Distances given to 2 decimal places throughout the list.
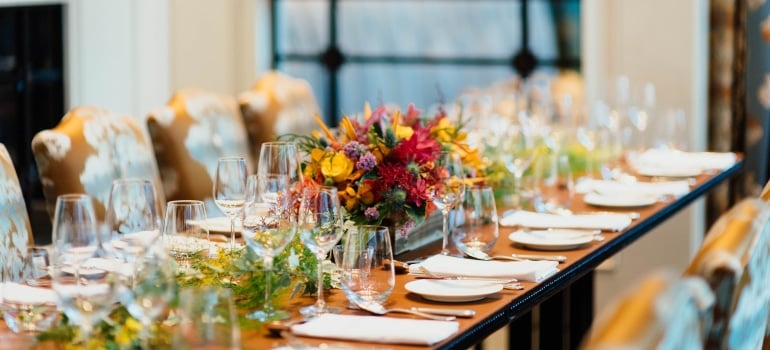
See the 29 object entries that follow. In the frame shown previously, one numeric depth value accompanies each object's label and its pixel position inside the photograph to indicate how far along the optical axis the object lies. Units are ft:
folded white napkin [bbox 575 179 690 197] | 12.02
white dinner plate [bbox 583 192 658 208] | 11.31
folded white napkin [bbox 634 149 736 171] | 13.98
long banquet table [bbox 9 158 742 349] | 6.59
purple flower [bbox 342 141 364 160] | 8.81
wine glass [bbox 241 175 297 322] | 6.99
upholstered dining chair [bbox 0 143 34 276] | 9.11
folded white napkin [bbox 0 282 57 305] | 6.73
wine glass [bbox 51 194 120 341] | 6.05
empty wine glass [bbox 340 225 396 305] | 6.86
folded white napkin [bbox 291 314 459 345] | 6.39
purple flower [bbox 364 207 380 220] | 8.66
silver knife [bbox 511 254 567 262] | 8.77
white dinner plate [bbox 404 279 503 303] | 7.34
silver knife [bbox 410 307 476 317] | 6.96
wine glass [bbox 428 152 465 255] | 8.80
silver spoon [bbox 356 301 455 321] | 6.90
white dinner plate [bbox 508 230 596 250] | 9.26
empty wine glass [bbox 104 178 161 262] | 6.93
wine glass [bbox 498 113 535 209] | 11.50
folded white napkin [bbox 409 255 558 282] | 8.03
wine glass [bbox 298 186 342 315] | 7.09
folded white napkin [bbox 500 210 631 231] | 10.17
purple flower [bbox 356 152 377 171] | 8.75
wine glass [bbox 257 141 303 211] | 8.52
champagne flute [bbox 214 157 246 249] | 8.47
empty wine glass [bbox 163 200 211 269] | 7.48
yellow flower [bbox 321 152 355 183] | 8.79
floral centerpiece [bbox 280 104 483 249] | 8.73
